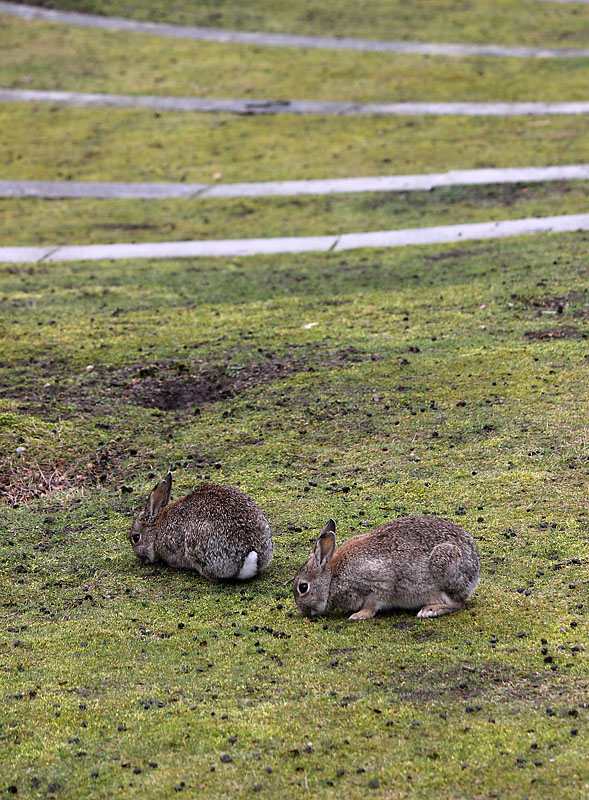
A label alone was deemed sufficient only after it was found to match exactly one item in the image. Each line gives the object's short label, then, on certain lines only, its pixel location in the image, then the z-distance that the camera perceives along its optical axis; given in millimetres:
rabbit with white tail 15992
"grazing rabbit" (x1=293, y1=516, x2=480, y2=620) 14492
